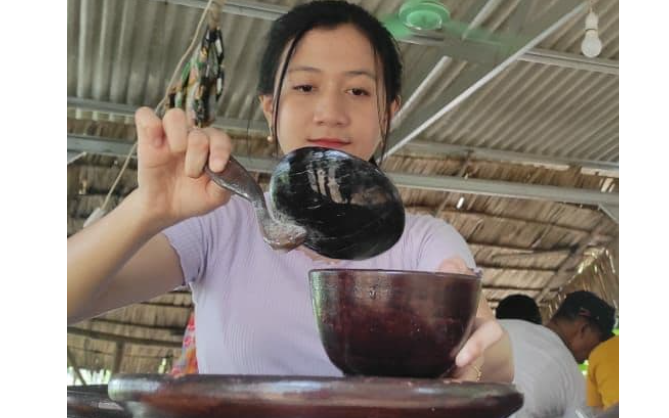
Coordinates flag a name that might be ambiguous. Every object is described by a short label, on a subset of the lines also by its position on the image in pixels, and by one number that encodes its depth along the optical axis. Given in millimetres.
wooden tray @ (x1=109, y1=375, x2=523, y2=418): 472
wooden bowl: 576
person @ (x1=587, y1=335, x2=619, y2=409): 2730
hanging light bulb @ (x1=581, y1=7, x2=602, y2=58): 2199
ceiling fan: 2410
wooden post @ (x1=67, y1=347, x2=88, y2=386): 5004
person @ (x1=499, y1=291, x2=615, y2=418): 2219
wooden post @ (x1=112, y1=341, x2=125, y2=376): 5727
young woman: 980
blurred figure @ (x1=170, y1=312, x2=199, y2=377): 1739
